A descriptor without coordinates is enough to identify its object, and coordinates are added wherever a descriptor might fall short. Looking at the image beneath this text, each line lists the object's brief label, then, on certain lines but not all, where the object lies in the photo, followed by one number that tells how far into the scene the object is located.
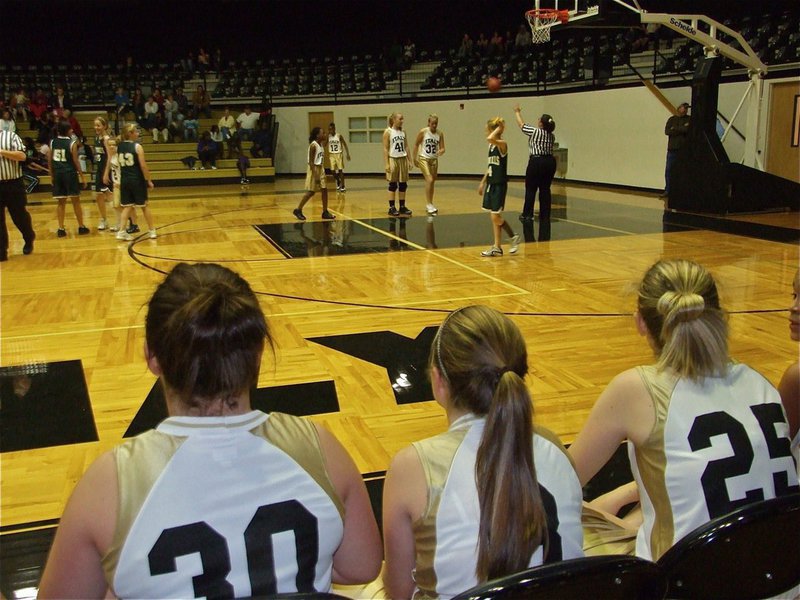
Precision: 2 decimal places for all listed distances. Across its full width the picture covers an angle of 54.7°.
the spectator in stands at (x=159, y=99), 20.84
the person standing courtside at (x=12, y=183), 8.28
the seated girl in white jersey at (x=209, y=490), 1.35
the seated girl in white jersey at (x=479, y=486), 1.50
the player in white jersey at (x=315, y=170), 11.52
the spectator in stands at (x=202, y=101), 21.44
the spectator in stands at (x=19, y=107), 19.97
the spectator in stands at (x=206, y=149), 19.83
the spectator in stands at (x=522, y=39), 20.81
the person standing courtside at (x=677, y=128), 12.99
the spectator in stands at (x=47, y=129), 18.36
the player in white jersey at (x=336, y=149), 15.65
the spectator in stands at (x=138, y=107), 20.72
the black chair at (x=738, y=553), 1.49
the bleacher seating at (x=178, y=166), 19.73
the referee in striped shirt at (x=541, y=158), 10.48
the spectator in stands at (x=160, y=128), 20.57
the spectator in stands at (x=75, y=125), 18.68
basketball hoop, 12.08
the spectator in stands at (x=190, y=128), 20.61
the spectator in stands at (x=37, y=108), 19.77
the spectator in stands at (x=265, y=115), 21.22
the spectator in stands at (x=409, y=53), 23.03
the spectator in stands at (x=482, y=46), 22.23
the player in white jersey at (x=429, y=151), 12.00
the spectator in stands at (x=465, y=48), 22.25
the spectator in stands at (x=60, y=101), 20.17
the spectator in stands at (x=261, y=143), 20.73
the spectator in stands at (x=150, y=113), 20.55
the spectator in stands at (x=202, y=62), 23.00
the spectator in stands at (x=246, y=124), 20.88
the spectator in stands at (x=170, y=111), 20.77
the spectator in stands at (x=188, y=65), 23.09
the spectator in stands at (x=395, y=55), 22.57
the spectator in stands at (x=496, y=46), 21.61
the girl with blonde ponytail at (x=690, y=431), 1.73
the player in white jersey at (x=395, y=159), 12.27
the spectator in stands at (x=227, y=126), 20.53
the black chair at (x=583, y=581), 1.24
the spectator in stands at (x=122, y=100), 20.86
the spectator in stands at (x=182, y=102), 21.16
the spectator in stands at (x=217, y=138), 20.16
